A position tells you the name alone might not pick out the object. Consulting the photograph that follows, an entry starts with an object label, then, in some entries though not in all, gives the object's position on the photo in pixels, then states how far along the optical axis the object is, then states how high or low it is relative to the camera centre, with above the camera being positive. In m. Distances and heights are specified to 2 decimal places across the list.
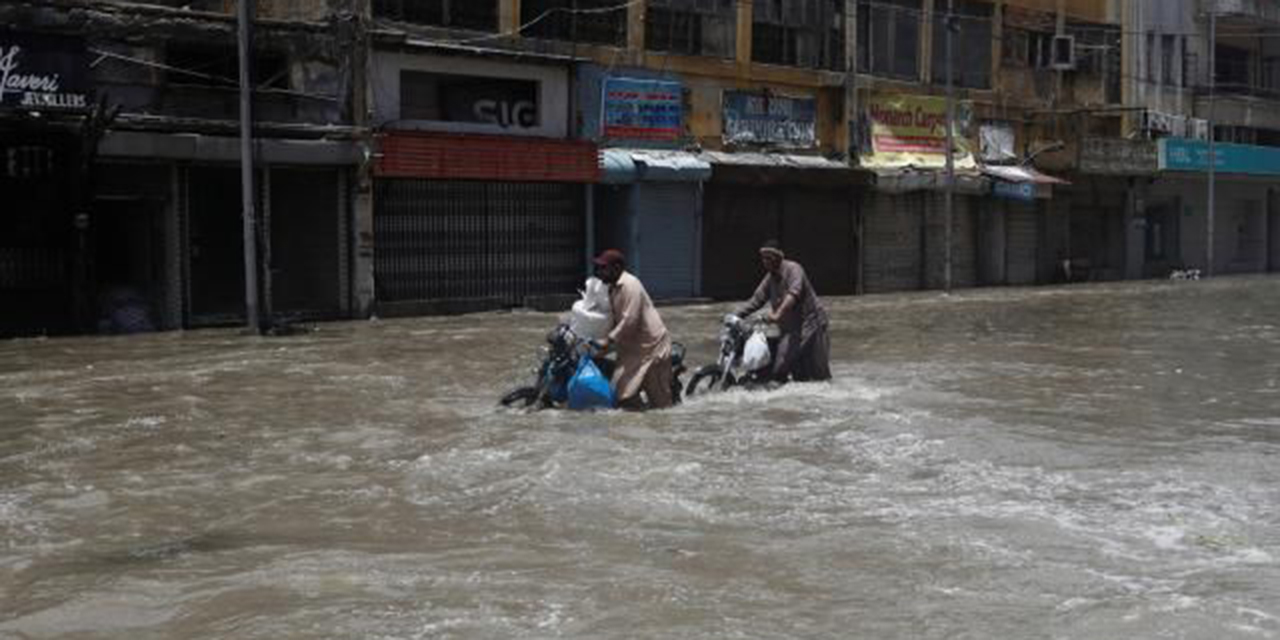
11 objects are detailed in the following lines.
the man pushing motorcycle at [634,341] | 10.78 -0.88
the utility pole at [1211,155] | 42.72 +1.97
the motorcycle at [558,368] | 10.95 -1.10
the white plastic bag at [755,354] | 12.23 -1.10
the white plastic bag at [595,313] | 10.81 -0.66
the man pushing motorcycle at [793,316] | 12.08 -0.78
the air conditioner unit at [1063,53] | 37.47 +4.41
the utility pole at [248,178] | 19.31 +0.66
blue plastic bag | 10.96 -1.24
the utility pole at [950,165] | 33.06 +1.35
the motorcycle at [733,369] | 12.33 -1.23
